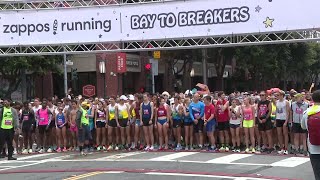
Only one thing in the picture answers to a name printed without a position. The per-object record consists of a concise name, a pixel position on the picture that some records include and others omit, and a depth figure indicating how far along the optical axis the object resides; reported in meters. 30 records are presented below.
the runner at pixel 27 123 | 17.77
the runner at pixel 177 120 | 16.45
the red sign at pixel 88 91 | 32.84
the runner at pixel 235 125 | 15.74
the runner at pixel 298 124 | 14.61
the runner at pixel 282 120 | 14.98
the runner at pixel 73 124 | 16.76
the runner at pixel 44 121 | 17.69
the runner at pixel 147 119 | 16.58
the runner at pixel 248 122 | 15.42
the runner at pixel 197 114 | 16.05
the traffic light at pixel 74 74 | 36.28
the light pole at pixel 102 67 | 38.00
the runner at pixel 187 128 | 16.30
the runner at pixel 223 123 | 15.95
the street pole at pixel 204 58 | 40.39
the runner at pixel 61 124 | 17.55
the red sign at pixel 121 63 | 37.69
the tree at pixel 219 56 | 42.11
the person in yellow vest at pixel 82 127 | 16.27
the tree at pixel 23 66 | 32.09
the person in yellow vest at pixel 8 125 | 15.82
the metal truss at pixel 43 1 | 17.44
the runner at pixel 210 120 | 15.91
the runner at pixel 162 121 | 16.52
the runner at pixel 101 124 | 17.23
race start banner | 15.53
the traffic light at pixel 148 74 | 42.05
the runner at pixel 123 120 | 17.00
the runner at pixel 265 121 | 15.25
